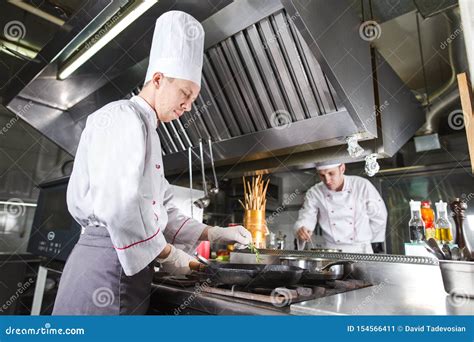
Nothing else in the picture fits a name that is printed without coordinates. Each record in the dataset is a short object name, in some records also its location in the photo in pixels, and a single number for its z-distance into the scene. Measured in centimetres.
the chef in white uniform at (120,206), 78
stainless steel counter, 62
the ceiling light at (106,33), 125
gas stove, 66
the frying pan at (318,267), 86
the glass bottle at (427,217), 142
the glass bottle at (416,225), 132
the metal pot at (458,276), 76
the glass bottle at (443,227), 115
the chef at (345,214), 209
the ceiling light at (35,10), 229
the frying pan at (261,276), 78
